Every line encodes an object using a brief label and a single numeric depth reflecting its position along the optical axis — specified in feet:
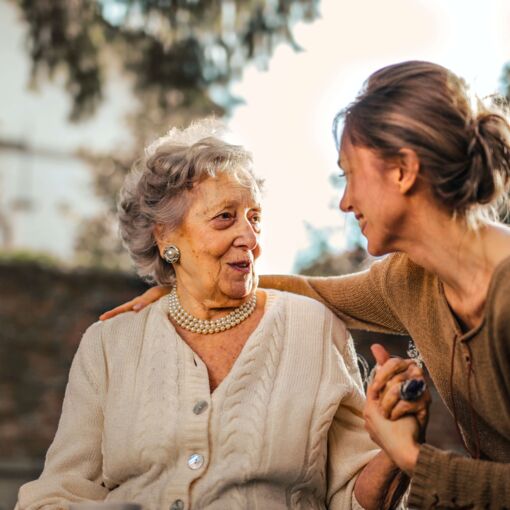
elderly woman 10.06
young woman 8.57
